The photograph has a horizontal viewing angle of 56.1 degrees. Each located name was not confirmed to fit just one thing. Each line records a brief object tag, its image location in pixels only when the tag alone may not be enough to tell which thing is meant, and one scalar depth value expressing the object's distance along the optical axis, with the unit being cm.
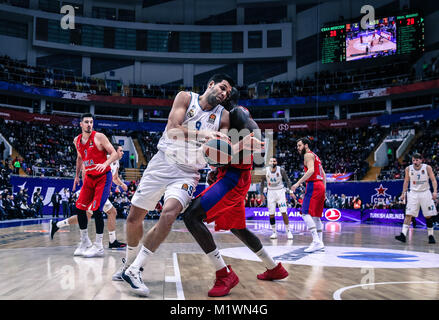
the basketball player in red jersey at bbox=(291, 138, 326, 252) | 767
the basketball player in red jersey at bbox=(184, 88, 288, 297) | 380
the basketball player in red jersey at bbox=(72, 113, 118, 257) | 629
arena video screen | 3089
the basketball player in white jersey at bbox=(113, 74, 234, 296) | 386
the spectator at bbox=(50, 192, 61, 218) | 1933
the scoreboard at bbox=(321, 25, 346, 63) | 3278
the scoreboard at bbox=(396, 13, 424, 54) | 2991
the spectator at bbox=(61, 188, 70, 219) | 1944
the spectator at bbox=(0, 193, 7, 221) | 1525
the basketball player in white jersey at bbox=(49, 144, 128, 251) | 699
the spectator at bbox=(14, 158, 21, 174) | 2319
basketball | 374
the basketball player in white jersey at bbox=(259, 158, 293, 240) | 1054
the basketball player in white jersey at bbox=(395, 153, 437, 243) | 950
